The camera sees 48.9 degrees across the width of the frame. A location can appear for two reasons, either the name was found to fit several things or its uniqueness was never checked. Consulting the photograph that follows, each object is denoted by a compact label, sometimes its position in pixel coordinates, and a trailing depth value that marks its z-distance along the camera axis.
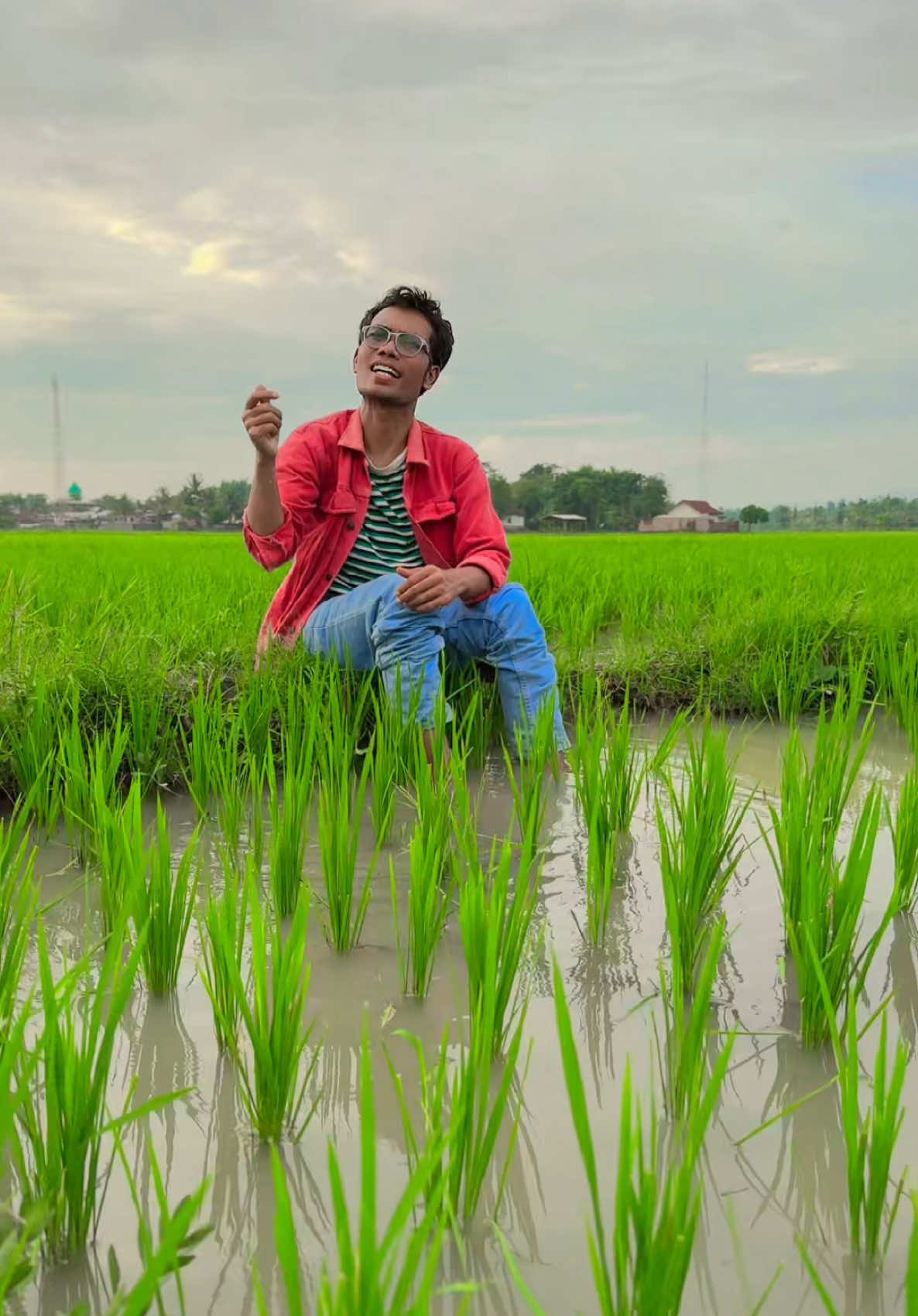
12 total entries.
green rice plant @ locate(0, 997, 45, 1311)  0.77
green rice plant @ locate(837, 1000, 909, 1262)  0.91
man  2.56
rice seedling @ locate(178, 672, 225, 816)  2.18
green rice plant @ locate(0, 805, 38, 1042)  1.17
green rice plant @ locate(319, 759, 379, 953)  1.64
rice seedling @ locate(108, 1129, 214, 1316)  0.71
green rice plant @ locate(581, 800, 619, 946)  1.65
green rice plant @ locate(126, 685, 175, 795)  2.48
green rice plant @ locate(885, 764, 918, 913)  1.72
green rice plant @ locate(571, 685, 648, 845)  1.92
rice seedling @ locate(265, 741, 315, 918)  1.73
